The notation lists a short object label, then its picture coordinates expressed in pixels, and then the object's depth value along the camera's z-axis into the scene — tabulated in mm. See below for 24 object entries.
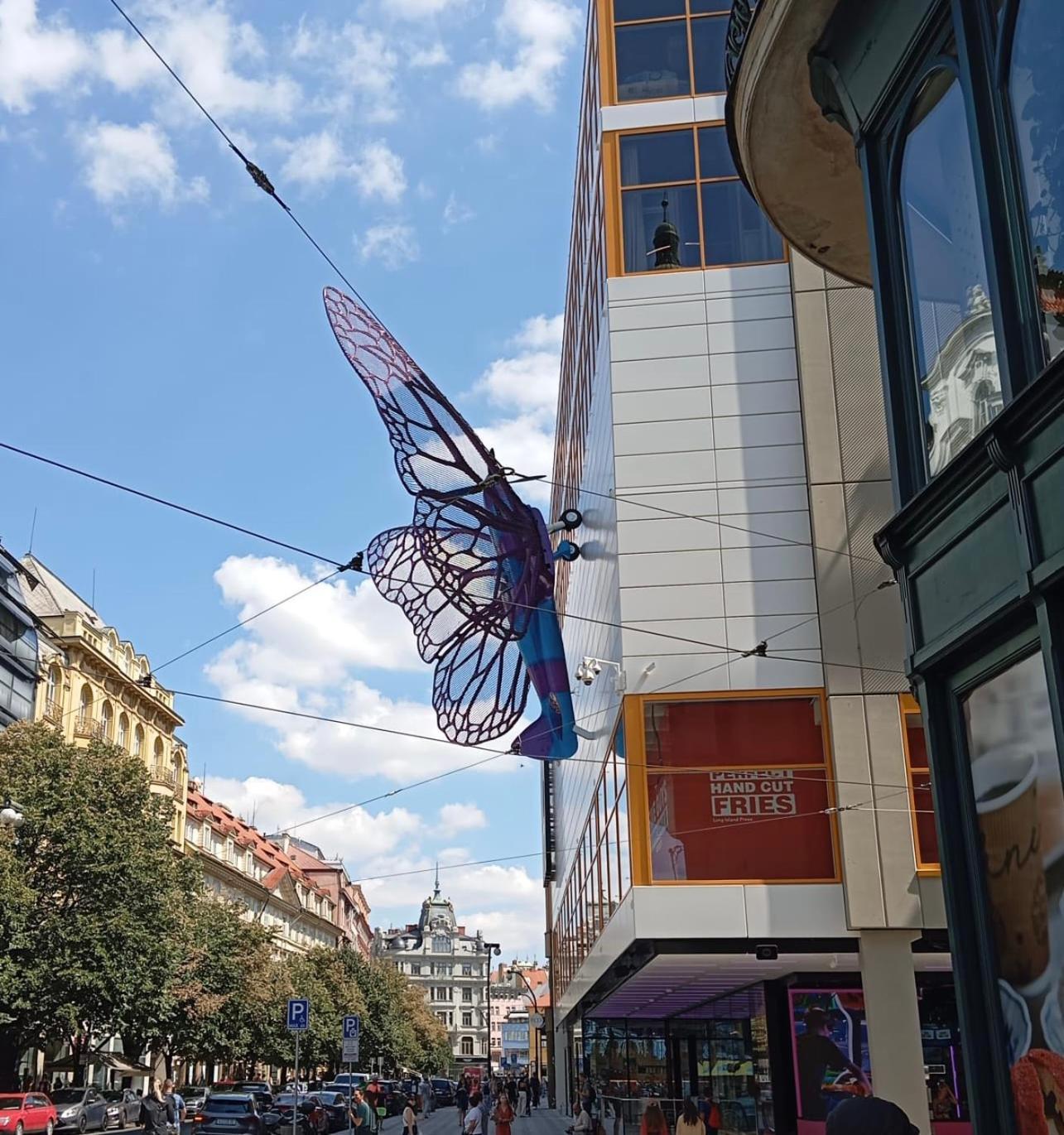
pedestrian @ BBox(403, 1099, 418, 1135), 29250
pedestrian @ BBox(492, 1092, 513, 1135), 28844
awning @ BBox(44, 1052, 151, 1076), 48281
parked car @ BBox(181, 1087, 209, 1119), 46525
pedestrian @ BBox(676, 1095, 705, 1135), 17141
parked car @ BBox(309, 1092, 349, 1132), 41500
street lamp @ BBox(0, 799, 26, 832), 29944
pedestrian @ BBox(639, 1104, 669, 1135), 21984
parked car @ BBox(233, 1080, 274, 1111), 41775
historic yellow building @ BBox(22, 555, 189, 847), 60156
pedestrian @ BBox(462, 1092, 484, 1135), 25938
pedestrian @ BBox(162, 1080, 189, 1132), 34456
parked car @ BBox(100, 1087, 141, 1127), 40406
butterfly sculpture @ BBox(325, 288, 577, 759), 21922
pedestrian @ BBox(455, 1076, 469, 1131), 46931
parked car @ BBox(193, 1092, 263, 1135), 29875
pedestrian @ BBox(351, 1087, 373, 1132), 27500
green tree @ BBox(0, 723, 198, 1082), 33500
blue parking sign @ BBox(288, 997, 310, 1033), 25469
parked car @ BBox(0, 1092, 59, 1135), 30969
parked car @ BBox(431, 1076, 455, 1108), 88569
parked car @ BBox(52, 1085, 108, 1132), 35812
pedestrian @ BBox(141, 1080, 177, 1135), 21203
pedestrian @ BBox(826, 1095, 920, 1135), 4484
